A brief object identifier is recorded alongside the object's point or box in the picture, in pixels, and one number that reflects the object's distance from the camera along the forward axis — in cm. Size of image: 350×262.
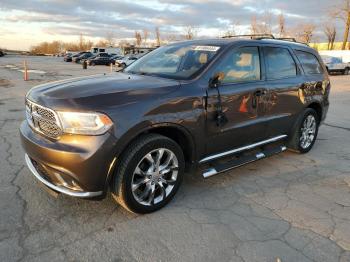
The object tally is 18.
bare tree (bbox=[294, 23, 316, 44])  5581
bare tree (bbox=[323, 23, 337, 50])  5922
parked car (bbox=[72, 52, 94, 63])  5019
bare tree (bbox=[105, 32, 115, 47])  12064
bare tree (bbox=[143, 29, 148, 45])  9969
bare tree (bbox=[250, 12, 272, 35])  5712
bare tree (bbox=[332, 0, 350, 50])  4503
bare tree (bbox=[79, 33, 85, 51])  12712
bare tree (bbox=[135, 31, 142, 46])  9997
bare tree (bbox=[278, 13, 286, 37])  5647
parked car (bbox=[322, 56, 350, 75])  3015
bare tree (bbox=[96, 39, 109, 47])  12632
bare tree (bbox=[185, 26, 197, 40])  7280
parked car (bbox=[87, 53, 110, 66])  4541
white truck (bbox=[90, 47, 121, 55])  7420
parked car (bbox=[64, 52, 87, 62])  5306
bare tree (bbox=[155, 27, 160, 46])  8880
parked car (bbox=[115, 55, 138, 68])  3879
